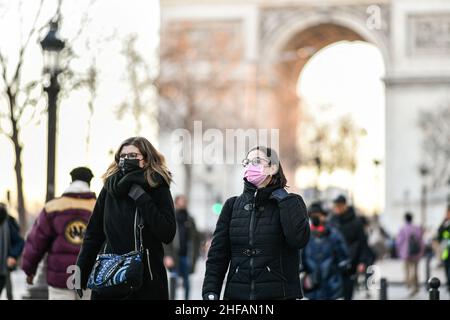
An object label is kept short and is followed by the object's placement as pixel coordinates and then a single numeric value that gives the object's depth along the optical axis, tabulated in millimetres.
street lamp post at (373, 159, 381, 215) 52606
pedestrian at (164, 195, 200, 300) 18266
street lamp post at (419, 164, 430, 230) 50844
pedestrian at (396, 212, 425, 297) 23438
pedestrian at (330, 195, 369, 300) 16234
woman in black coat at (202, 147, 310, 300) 7488
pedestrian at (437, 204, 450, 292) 20231
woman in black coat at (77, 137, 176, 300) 7664
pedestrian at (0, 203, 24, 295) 12430
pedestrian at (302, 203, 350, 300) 13047
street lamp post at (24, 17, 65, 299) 16672
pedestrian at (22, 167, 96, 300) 9906
